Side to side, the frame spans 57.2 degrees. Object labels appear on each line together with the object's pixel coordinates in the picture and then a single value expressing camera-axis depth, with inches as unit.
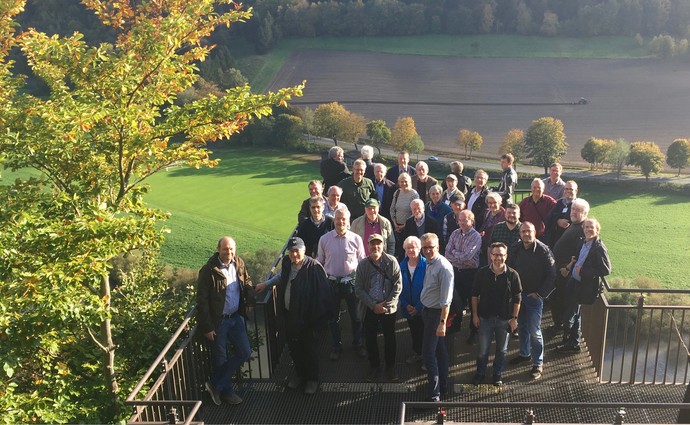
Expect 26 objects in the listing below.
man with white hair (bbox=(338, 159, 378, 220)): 353.0
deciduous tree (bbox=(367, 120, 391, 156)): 2915.8
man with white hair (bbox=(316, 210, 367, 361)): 281.1
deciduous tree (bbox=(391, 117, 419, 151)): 2795.3
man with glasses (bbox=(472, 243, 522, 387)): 255.6
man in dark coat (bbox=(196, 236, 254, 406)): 247.1
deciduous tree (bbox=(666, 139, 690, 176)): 2491.4
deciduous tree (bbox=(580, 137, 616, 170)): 2512.3
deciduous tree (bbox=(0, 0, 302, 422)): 262.4
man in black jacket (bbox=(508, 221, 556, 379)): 269.3
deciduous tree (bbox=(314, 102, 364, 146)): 2938.0
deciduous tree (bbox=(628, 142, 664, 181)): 2413.9
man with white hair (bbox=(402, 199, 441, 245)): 313.3
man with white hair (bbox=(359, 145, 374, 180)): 391.9
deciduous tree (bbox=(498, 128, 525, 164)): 2728.8
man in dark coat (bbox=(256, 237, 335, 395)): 257.1
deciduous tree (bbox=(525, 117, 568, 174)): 2608.3
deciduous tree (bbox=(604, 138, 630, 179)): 2486.5
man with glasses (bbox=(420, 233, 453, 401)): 248.7
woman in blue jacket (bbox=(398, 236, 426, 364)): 256.2
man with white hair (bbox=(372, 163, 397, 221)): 382.3
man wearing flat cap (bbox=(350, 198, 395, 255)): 299.7
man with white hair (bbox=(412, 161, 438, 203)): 373.1
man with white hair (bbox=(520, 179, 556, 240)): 326.0
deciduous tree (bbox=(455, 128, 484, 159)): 2800.2
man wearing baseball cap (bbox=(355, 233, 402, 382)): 259.4
